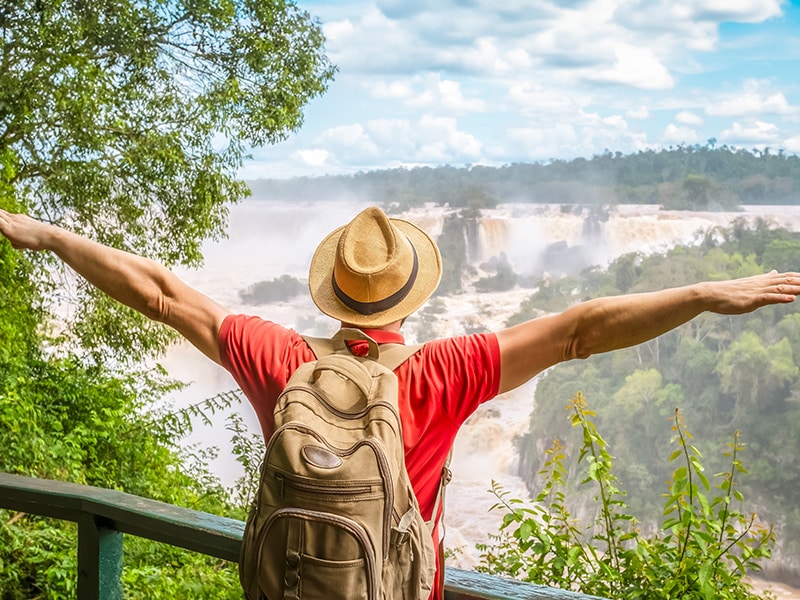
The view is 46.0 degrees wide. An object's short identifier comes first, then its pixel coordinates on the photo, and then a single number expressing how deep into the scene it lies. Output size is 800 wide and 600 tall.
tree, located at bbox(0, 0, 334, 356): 5.62
